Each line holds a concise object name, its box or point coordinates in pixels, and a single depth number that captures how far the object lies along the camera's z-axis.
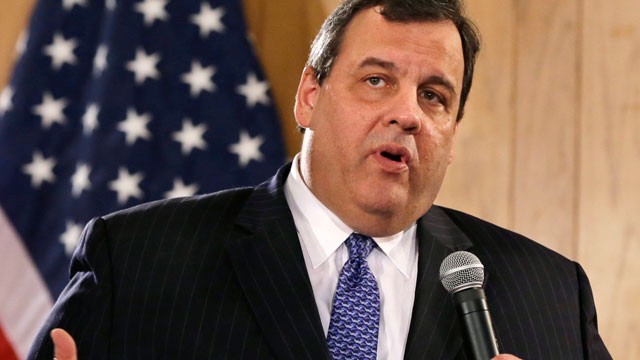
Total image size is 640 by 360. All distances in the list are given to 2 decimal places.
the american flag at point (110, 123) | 4.11
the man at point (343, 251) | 3.65
